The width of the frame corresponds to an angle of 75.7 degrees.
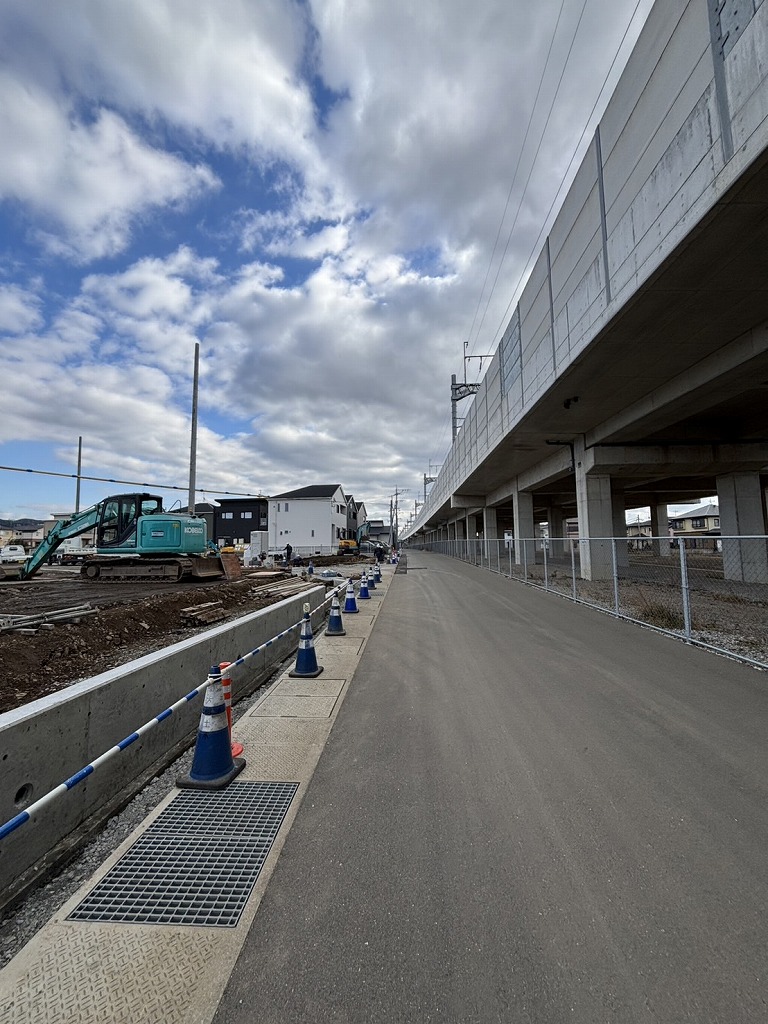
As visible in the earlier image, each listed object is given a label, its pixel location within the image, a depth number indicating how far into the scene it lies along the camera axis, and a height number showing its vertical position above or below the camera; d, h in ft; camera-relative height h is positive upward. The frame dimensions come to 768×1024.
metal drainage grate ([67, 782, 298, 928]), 8.53 -6.06
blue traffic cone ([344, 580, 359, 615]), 43.83 -4.53
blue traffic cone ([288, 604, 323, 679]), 23.58 -4.99
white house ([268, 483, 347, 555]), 184.85 +12.36
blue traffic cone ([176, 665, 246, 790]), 12.83 -5.10
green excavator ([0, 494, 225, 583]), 69.05 +2.21
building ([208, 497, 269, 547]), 266.98 +19.73
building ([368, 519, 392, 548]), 579.93 +29.64
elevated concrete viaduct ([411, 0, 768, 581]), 21.33 +16.11
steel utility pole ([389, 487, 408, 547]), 356.59 +27.31
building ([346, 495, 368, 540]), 300.57 +27.71
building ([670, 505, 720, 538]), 253.44 +18.21
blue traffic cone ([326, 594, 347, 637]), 33.78 -4.68
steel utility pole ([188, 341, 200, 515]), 91.66 +18.55
